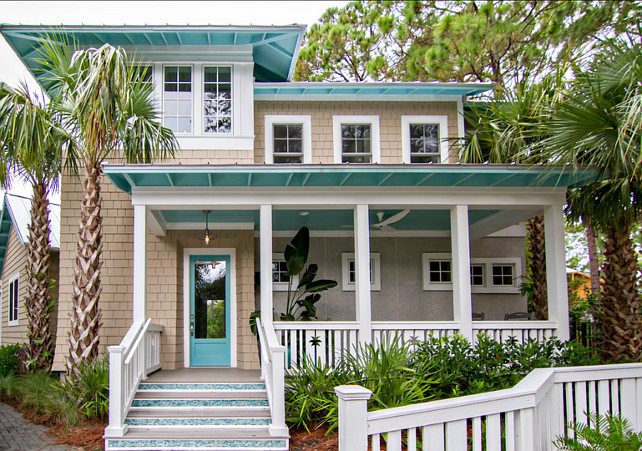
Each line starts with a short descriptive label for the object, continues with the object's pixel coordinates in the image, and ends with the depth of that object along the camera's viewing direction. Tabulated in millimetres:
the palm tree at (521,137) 11719
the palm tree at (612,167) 8547
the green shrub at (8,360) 15219
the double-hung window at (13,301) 19444
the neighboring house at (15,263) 17906
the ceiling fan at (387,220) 11703
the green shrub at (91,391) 9086
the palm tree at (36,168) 10133
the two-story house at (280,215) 9727
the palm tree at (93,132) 9750
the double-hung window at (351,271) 13891
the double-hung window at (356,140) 13695
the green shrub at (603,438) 4688
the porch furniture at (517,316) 13562
